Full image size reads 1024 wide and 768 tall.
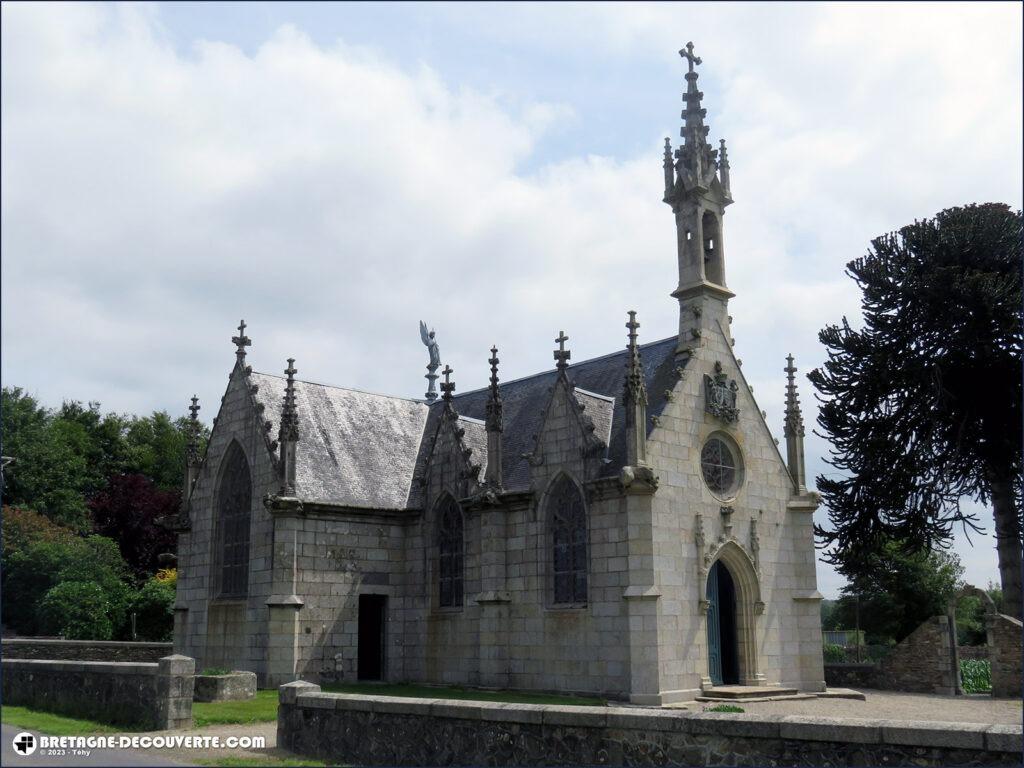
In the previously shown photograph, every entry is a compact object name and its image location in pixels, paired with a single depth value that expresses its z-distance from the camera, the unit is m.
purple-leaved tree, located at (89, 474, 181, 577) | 50.47
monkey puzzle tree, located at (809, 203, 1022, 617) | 31.70
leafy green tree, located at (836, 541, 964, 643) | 46.62
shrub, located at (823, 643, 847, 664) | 39.66
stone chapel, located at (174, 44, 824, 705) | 23.58
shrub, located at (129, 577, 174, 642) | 38.59
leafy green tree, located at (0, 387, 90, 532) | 51.91
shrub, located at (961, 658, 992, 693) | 31.08
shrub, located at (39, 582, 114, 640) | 36.72
